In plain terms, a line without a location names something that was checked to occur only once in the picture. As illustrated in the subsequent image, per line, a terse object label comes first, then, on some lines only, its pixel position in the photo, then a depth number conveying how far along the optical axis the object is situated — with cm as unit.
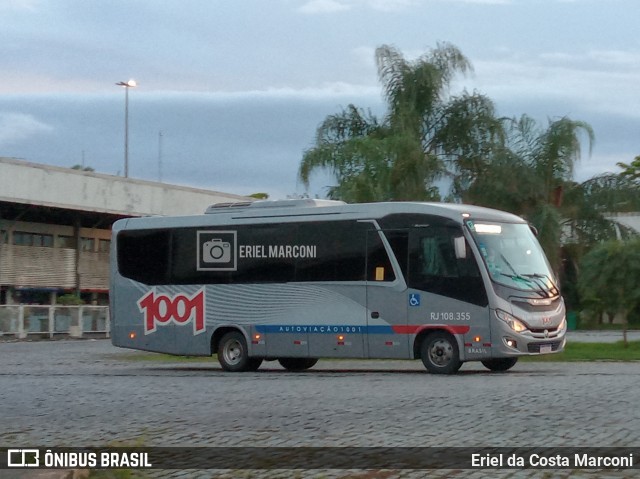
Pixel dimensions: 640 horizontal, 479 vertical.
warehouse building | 5556
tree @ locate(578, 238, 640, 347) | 3675
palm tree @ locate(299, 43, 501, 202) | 4447
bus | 2408
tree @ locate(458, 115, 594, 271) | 4544
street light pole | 7461
